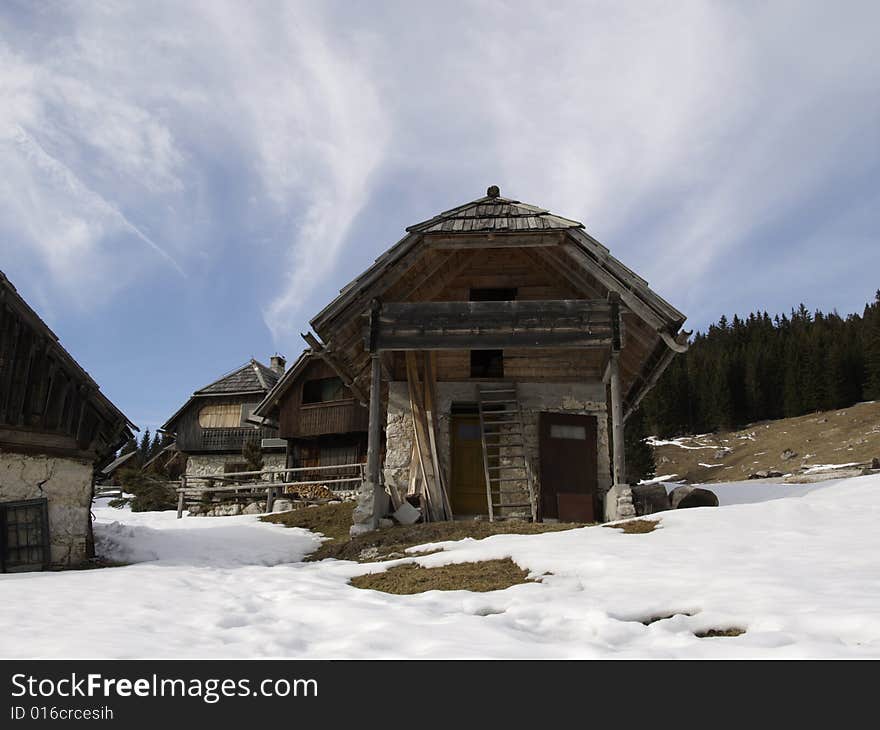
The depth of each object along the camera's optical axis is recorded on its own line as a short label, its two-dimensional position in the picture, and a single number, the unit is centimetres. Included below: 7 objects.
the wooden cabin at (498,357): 1280
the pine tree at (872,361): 6028
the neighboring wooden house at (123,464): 3749
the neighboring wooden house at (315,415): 2858
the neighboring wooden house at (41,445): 1035
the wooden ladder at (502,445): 1376
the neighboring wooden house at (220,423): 3569
